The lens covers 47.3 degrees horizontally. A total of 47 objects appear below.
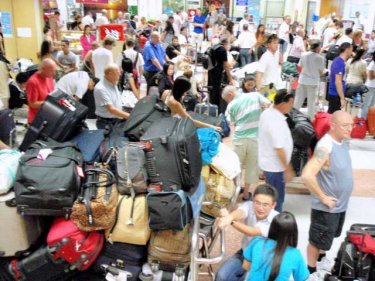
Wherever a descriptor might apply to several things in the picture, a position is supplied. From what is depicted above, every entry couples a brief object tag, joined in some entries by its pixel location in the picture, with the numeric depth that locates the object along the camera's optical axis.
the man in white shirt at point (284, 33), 14.93
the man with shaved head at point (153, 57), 8.55
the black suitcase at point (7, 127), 5.70
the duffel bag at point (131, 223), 2.84
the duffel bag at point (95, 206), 2.79
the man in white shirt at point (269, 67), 6.45
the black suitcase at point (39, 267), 2.93
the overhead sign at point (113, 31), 10.14
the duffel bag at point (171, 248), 2.87
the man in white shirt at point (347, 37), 9.93
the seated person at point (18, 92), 7.20
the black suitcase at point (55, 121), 3.51
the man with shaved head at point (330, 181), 3.19
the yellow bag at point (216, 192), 3.37
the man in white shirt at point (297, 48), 11.02
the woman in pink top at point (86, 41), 10.22
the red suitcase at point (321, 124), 4.60
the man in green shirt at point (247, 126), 4.67
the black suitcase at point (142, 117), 3.56
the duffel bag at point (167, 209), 2.71
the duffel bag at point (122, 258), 2.97
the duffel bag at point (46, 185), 2.72
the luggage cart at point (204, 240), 2.77
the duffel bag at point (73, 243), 2.83
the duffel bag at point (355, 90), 7.18
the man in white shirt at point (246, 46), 12.52
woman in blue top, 2.51
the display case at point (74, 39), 11.56
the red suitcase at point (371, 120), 6.59
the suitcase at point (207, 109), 5.96
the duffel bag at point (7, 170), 2.82
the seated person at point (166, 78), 6.92
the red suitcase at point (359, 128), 6.91
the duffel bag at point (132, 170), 2.84
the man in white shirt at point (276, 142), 3.91
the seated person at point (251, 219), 2.83
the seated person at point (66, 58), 7.67
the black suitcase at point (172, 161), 2.83
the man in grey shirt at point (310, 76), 7.32
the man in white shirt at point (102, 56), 7.69
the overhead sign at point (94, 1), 13.13
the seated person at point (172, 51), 10.40
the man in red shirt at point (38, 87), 4.96
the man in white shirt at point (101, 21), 12.79
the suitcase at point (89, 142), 3.33
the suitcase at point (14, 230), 2.78
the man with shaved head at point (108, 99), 4.75
